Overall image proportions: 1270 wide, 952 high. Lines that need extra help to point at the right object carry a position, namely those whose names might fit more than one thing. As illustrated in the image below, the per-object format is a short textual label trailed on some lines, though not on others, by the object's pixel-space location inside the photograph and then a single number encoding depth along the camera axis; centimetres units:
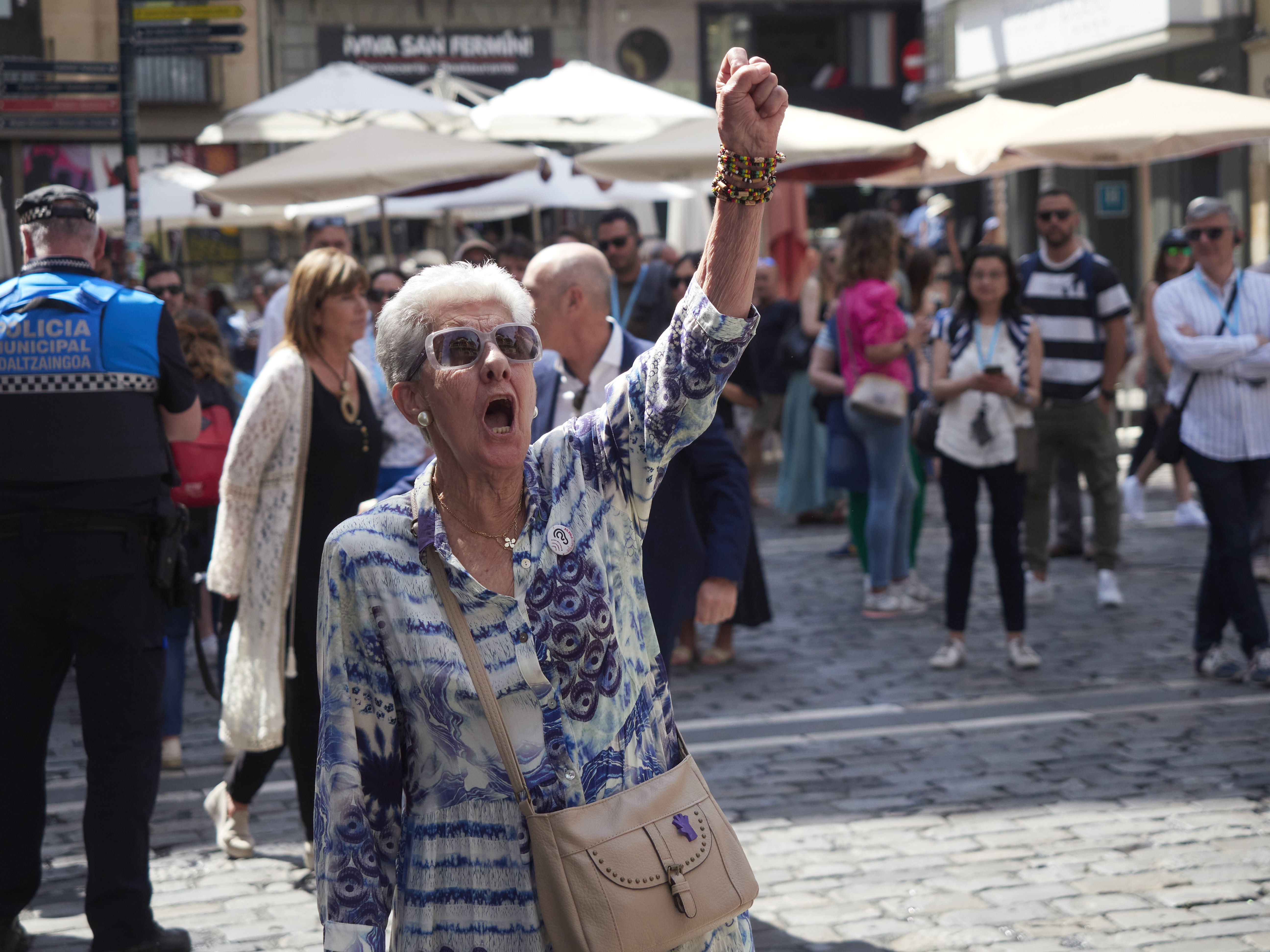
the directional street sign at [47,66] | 902
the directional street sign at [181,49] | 923
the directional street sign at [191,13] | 946
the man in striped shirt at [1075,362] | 927
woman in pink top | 908
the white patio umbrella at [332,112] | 1180
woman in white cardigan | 521
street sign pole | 917
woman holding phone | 787
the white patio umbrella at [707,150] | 1012
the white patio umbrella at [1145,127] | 969
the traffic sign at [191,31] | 923
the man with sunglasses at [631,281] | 963
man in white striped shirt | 730
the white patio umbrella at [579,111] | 1166
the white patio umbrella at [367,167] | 1021
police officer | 447
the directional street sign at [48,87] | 901
